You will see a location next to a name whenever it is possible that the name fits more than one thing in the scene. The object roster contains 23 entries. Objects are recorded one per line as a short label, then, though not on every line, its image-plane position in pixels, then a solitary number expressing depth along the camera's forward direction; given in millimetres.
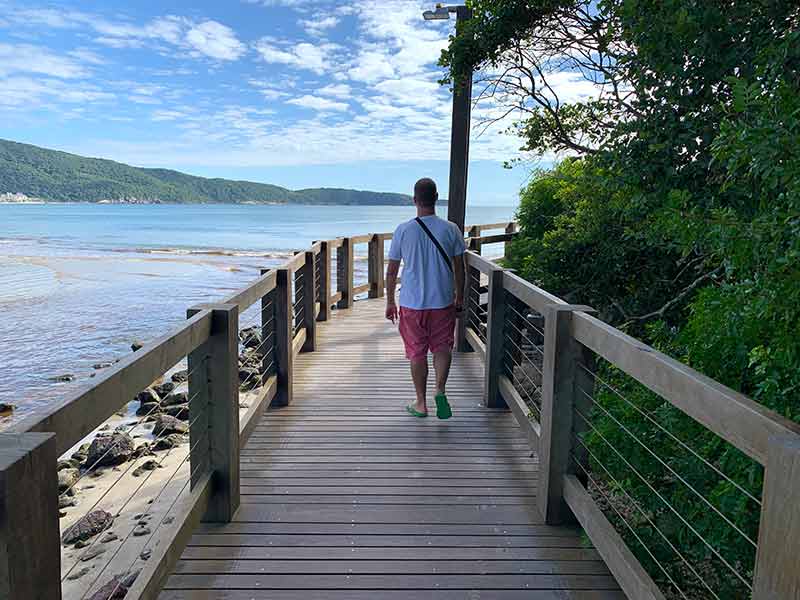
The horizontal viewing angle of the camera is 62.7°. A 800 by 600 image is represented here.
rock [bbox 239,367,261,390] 9288
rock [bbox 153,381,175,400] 9772
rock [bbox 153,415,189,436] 7898
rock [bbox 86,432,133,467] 7070
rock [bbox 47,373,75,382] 10516
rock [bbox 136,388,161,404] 9414
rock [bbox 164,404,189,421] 8914
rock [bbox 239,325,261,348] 12773
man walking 4520
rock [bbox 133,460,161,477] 6871
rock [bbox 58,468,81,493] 6425
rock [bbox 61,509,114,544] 5227
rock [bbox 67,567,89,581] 4746
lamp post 7816
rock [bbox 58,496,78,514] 6070
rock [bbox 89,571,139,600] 4117
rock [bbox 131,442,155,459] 7195
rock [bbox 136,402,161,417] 9180
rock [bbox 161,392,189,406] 9180
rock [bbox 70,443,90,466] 7477
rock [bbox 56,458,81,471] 6964
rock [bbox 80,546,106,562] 4947
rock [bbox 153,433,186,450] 7488
